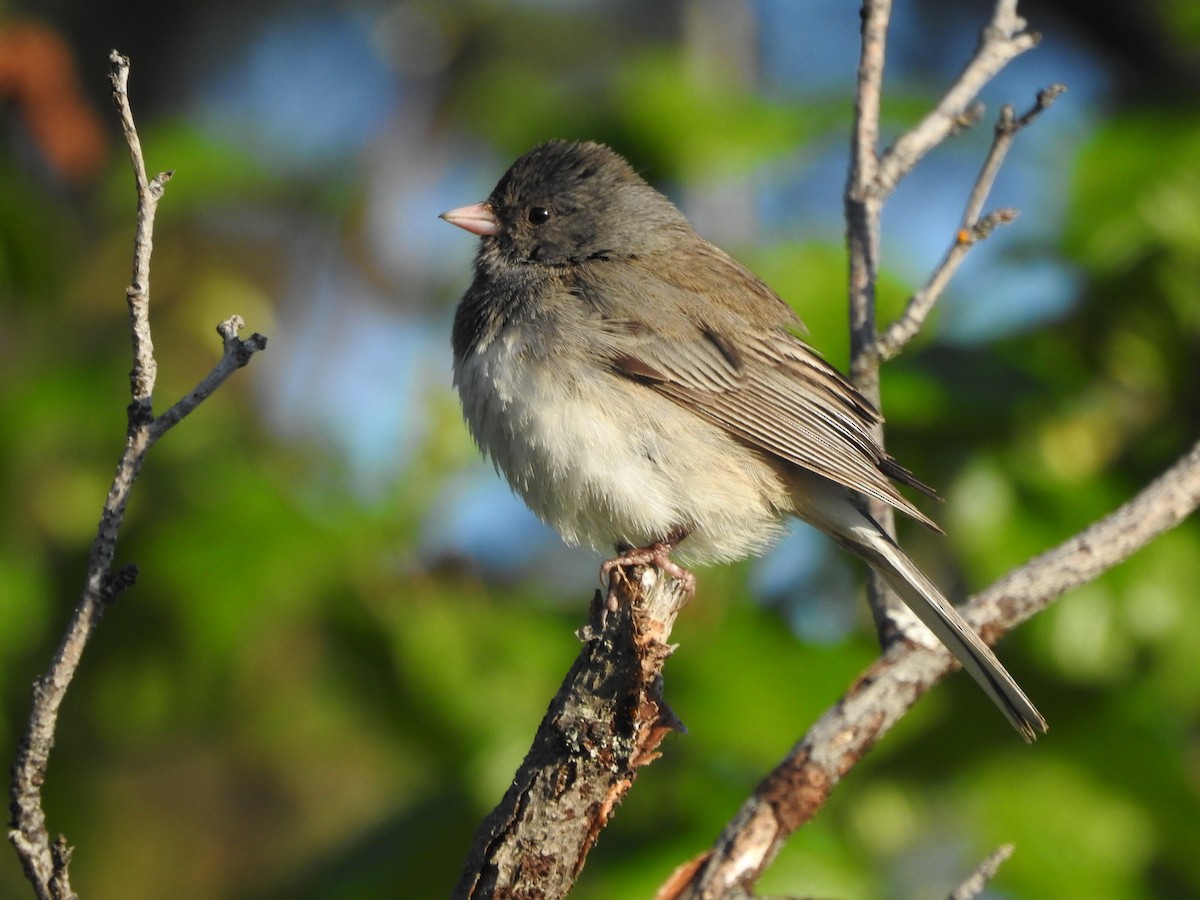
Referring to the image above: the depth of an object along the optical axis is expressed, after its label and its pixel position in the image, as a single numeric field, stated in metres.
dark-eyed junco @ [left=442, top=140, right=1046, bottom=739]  6.16
